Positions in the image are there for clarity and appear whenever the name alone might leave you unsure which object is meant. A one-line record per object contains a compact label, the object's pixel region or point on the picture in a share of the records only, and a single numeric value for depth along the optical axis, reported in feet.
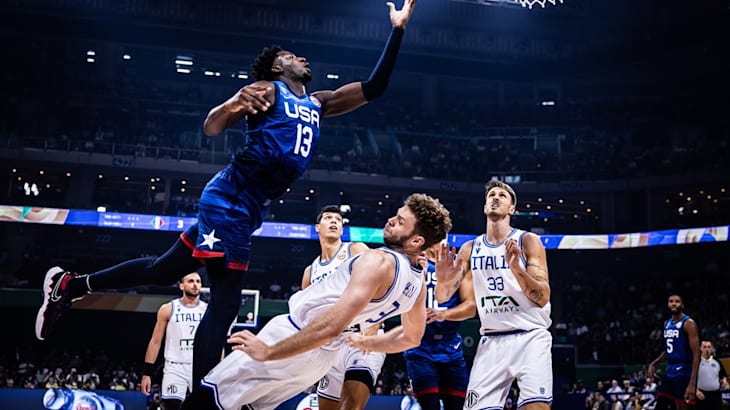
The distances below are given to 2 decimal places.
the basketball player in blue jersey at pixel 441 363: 24.57
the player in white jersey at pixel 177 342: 31.76
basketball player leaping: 15.39
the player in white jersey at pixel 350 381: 21.65
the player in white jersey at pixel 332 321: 12.86
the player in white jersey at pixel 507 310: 19.94
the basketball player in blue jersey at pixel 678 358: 37.19
